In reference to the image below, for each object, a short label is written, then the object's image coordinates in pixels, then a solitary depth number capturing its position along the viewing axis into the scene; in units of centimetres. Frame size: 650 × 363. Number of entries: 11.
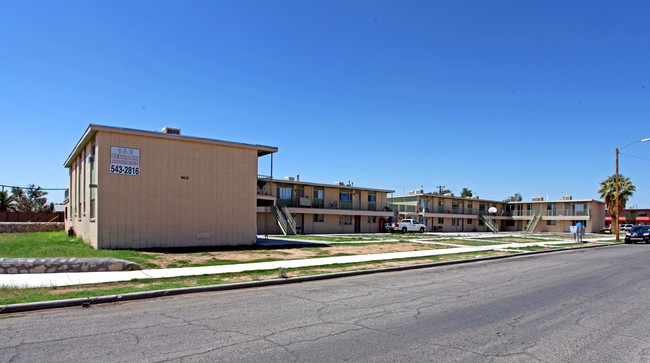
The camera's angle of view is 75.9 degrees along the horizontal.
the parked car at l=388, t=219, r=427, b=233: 4606
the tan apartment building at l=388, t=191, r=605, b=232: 5622
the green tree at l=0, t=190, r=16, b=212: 3966
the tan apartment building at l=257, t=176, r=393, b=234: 3769
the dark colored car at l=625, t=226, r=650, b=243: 3575
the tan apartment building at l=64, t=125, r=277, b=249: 1786
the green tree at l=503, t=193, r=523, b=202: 12405
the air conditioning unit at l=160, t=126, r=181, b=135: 1989
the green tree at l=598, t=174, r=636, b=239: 5659
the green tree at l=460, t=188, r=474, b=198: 10562
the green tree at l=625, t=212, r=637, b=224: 8579
